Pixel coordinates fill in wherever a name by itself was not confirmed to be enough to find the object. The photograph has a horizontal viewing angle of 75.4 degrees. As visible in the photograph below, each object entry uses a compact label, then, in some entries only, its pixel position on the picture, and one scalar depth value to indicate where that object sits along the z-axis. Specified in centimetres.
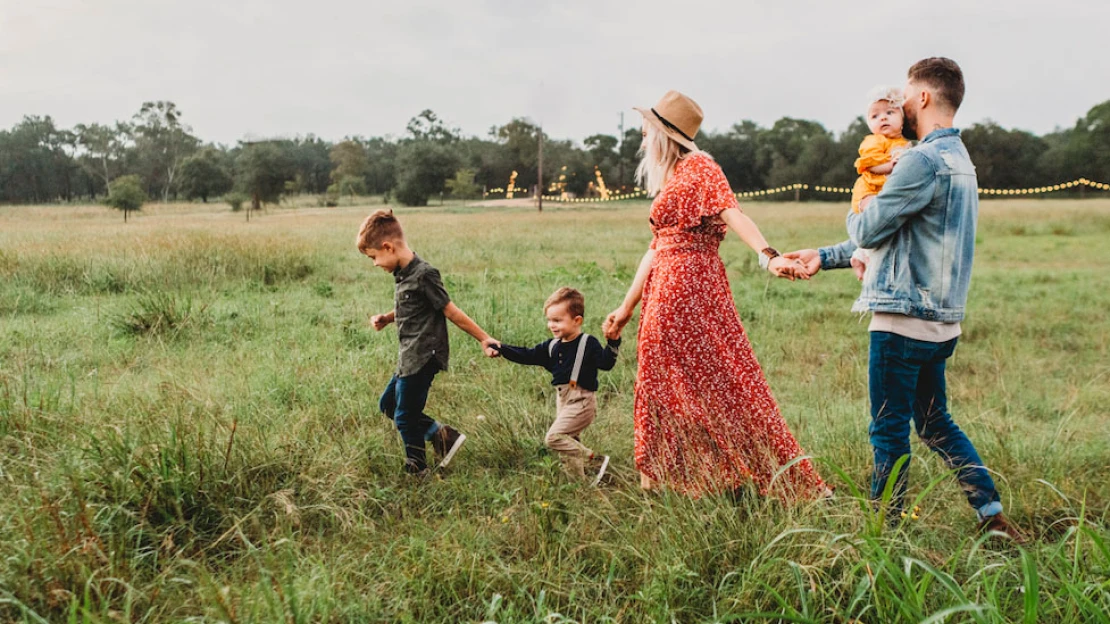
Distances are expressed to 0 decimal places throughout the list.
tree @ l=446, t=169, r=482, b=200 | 4991
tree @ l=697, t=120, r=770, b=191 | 7012
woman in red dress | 348
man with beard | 288
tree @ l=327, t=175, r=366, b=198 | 4604
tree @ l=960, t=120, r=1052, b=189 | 5819
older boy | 380
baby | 394
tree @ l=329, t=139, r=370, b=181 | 5291
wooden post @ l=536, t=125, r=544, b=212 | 4628
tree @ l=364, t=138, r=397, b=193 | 5272
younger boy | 379
